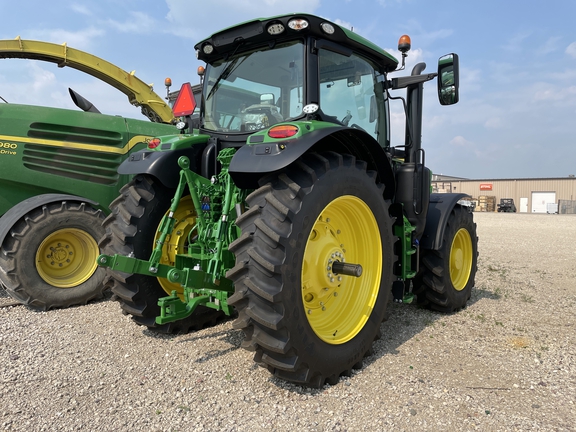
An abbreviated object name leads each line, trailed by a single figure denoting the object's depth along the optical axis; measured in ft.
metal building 129.29
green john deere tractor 8.34
